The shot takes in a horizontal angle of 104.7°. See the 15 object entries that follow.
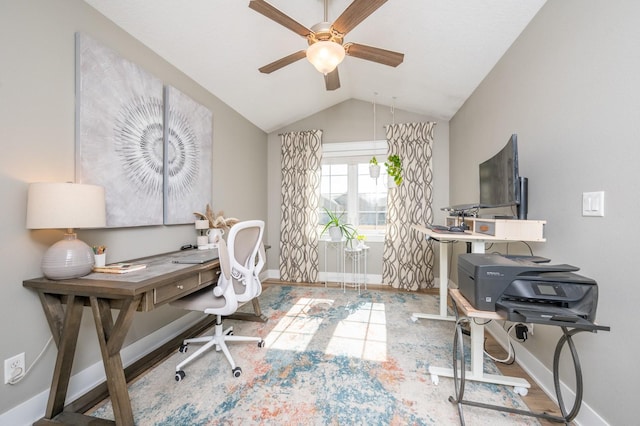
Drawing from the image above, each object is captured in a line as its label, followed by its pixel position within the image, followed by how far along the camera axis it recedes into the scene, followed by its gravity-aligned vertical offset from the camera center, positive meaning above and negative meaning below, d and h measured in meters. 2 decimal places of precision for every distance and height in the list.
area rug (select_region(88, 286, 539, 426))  1.36 -1.13
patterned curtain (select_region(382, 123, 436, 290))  3.60 +0.02
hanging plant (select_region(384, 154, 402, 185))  3.41 +0.62
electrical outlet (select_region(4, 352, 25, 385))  1.20 -0.79
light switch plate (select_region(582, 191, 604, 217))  1.19 +0.05
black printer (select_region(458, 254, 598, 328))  1.07 -0.36
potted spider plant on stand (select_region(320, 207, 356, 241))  3.54 -0.23
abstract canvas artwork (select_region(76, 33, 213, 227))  1.54 +0.53
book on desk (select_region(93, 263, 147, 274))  1.45 -0.35
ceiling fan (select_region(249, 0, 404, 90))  1.43 +1.17
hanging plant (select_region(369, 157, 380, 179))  3.40 +0.59
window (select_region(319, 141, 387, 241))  3.85 +0.41
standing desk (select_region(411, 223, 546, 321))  1.53 -0.16
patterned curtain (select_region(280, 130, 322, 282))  3.95 +0.11
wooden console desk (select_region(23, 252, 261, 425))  1.21 -0.53
